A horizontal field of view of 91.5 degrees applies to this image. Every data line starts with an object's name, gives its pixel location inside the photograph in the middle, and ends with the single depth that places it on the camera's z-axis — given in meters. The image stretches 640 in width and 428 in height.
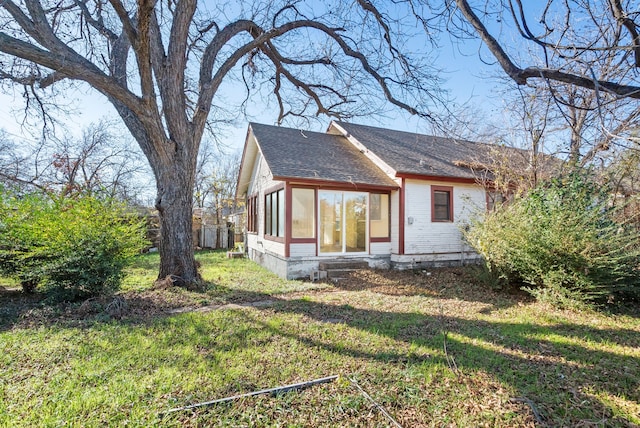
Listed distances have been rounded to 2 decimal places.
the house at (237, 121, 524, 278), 9.20
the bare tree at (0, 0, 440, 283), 5.52
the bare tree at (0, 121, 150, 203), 14.98
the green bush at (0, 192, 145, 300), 5.61
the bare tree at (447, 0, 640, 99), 2.86
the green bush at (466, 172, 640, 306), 5.63
